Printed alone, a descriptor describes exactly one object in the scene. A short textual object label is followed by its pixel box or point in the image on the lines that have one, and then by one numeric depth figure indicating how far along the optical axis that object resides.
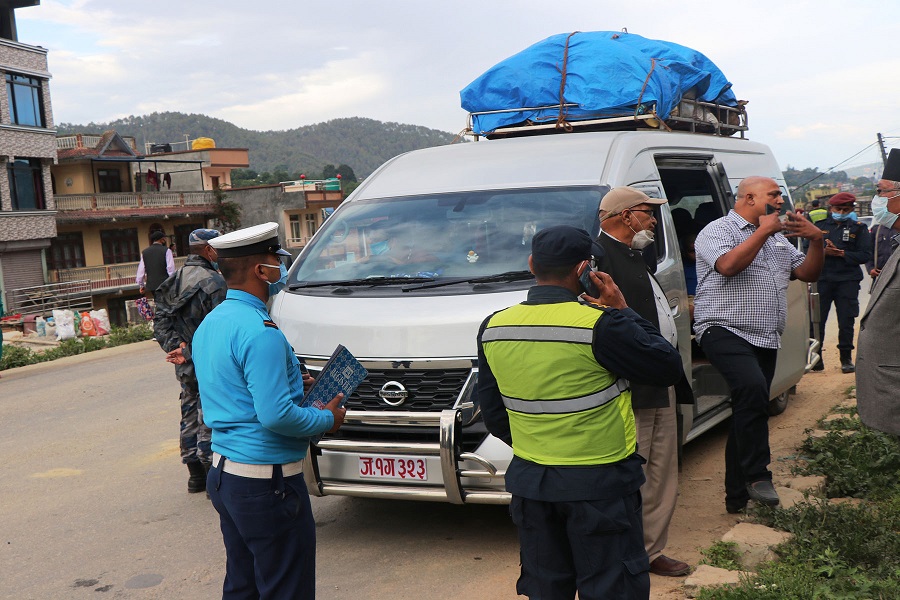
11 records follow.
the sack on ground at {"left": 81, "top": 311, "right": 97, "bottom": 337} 20.77
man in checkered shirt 5.05
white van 4.64
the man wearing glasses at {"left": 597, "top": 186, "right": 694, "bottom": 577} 4.30
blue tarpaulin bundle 6.62
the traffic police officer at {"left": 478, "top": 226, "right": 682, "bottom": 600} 2.93
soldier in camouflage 5.80
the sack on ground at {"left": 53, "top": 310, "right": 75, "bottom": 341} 20.88
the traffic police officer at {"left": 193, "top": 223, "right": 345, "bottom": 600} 3.16
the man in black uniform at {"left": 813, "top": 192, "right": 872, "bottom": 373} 10.05
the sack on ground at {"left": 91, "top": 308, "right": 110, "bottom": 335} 21.08
